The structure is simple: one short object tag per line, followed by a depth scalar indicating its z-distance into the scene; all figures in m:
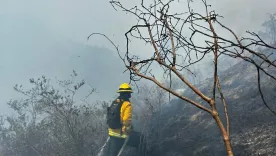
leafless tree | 1.31
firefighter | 6.72
